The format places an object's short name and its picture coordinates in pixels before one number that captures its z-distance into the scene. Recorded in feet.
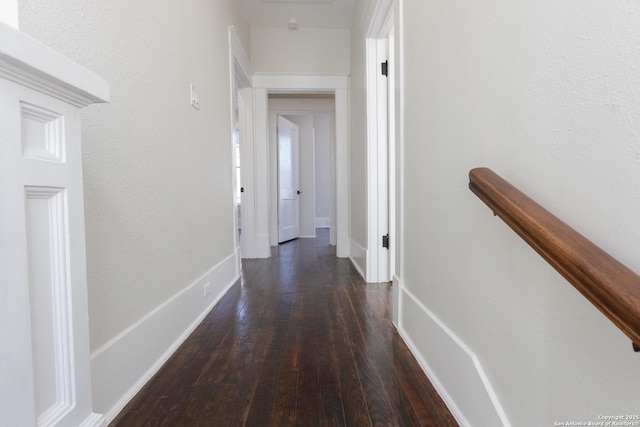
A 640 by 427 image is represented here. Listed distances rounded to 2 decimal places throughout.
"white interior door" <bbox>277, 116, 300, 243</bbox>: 16.42
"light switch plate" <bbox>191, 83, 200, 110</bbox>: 6.26
